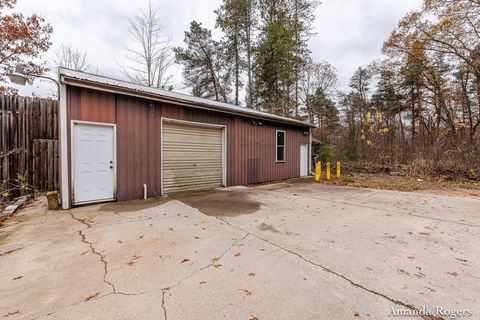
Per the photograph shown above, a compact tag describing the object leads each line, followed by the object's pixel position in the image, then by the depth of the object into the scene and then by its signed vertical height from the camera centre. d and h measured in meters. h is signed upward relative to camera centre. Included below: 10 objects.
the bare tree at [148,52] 12.66 +6.66
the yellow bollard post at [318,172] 9.27 -0.64
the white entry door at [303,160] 10.91 -0.12
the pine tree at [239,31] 13.50 +8.61
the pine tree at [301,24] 13.51 +8.71
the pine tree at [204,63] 14.45 +6.71
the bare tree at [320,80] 17.80 +6.66
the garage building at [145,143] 4.59 +0.41
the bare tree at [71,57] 12.09 +6.00
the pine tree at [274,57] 12.93 +6.48
